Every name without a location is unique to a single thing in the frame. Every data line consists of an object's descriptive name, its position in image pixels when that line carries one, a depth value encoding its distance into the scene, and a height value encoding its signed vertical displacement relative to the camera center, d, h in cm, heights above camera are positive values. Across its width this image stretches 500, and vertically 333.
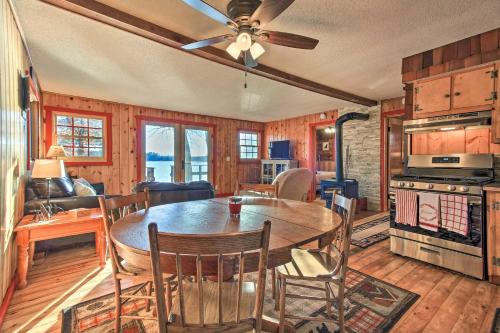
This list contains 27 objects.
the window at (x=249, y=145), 765 +57
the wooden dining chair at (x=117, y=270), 148 -66
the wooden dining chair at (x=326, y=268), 142 -67
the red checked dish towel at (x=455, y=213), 235 -51
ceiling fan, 162 +102
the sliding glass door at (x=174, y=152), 592 +29
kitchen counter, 218 -24
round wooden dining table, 107 -36
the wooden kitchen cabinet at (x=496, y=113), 245 +48
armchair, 403 -35
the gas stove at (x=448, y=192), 231 -45
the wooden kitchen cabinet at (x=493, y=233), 223 -66
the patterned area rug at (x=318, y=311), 169 -112
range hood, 252 +43
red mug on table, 165 -29
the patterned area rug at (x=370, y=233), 332 -107
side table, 222 -66
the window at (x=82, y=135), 480 +60
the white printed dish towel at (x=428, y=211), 255 -52
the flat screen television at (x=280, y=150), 711 +37
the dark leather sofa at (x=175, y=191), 296 -35
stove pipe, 529 +56
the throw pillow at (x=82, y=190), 332 -35
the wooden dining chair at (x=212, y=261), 86 -39
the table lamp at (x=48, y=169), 244 -5
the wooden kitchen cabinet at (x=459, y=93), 250 +75
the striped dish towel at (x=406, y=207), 271 -51
